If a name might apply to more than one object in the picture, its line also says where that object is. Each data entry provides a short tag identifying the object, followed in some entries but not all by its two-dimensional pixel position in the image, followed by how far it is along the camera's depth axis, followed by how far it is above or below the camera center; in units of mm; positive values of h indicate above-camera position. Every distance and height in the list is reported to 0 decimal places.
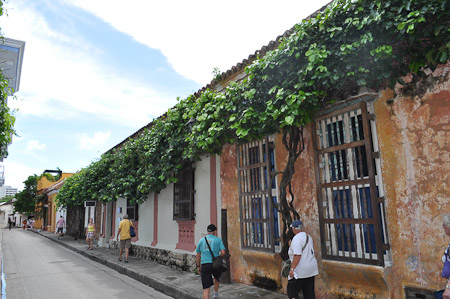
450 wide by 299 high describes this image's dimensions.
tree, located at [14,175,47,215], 38906 +1468
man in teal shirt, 5414 -950
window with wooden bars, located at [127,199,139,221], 11977 -185
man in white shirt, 4219 -896
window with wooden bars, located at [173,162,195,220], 8570 +291
